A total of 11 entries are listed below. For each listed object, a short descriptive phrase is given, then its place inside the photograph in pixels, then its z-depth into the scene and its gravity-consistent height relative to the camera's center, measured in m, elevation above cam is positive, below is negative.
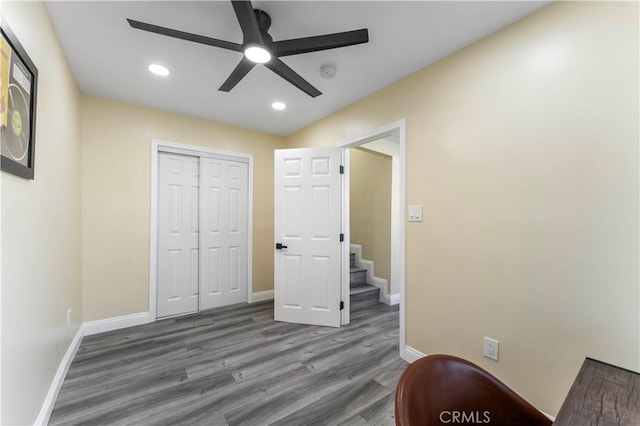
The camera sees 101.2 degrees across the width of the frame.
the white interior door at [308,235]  2.98 -0.24
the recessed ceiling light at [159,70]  2.20 +1.24
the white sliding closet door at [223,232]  3.44 -0.24
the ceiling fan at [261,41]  1.37 +0.99
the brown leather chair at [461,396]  0.89 -0.65
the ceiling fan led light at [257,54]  1.54 +0.98
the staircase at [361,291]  3.66 -1.08
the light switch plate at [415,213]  2.20 +0.02
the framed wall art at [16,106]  1.04 +0.48
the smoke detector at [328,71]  2.16 +1.22
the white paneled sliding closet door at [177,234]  3.17 -0.25
